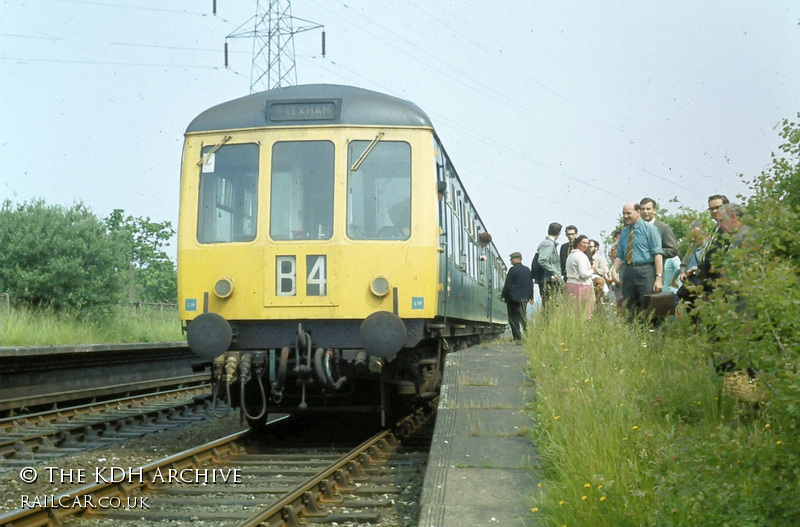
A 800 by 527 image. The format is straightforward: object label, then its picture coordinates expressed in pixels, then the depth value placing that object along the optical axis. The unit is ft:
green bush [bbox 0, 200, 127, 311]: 82.69
